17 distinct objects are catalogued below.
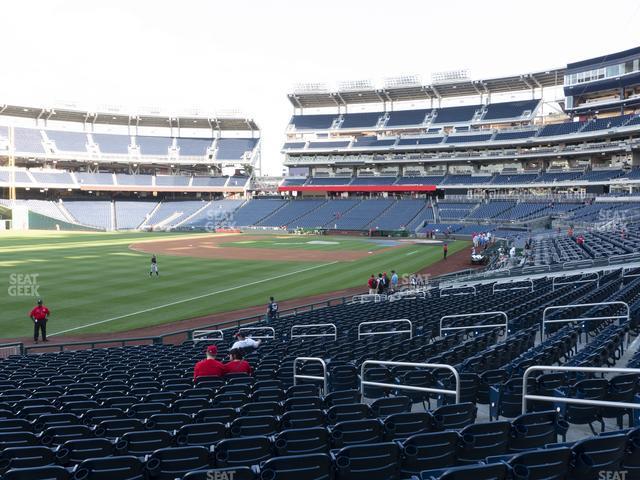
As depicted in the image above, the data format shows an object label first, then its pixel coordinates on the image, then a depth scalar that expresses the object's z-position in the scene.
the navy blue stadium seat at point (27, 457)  4.51
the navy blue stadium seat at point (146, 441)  5.11
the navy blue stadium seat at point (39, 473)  3.78
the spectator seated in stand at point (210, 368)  8.74
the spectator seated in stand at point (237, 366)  8.97
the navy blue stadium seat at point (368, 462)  3.99
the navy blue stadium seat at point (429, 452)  4.22
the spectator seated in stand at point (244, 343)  11.22
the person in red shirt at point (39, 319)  17.93
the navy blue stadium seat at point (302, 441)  4.68
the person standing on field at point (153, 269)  32.28
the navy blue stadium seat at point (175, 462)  4.17
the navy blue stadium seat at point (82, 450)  4.77
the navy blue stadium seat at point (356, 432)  4.87
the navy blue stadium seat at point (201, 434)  5.25
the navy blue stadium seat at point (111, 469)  3.97
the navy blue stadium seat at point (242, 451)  4.50
